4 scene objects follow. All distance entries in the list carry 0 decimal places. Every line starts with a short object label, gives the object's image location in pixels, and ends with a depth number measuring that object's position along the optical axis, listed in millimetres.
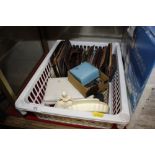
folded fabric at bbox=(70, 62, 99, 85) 762
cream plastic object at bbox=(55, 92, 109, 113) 672
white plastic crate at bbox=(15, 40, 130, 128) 595
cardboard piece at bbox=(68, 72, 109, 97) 774
